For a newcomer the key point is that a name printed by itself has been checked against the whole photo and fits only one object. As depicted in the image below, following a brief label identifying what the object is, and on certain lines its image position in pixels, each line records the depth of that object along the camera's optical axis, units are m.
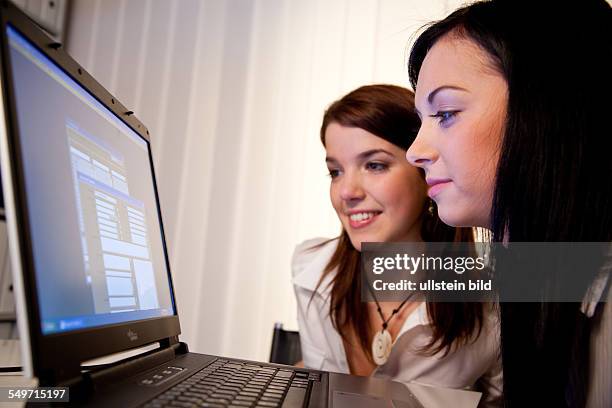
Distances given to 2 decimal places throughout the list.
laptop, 0.35
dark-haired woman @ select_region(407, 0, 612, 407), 0.62
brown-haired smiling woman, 1.08
